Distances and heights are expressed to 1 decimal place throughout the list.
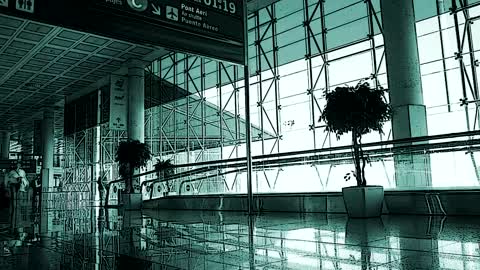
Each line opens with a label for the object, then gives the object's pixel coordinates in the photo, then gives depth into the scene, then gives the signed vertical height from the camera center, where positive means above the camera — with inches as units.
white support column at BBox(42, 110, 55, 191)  1084.5 +120.4
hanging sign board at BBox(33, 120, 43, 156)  1249.0 +179.7
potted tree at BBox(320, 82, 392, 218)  243.1 +36.8
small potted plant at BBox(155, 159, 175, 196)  451.2 +19.7
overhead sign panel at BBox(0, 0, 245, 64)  214.5 +92.3
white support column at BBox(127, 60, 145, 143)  692.1 +148.7
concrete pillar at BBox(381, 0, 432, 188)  342.3 +91.5
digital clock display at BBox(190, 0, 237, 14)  275.7 +117.5
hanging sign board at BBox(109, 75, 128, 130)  681.6 +142.8
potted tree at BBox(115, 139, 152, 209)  517.9 +41.4
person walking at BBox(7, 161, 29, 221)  523.2 +17.3
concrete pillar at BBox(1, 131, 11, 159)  1436.0 +176.1
